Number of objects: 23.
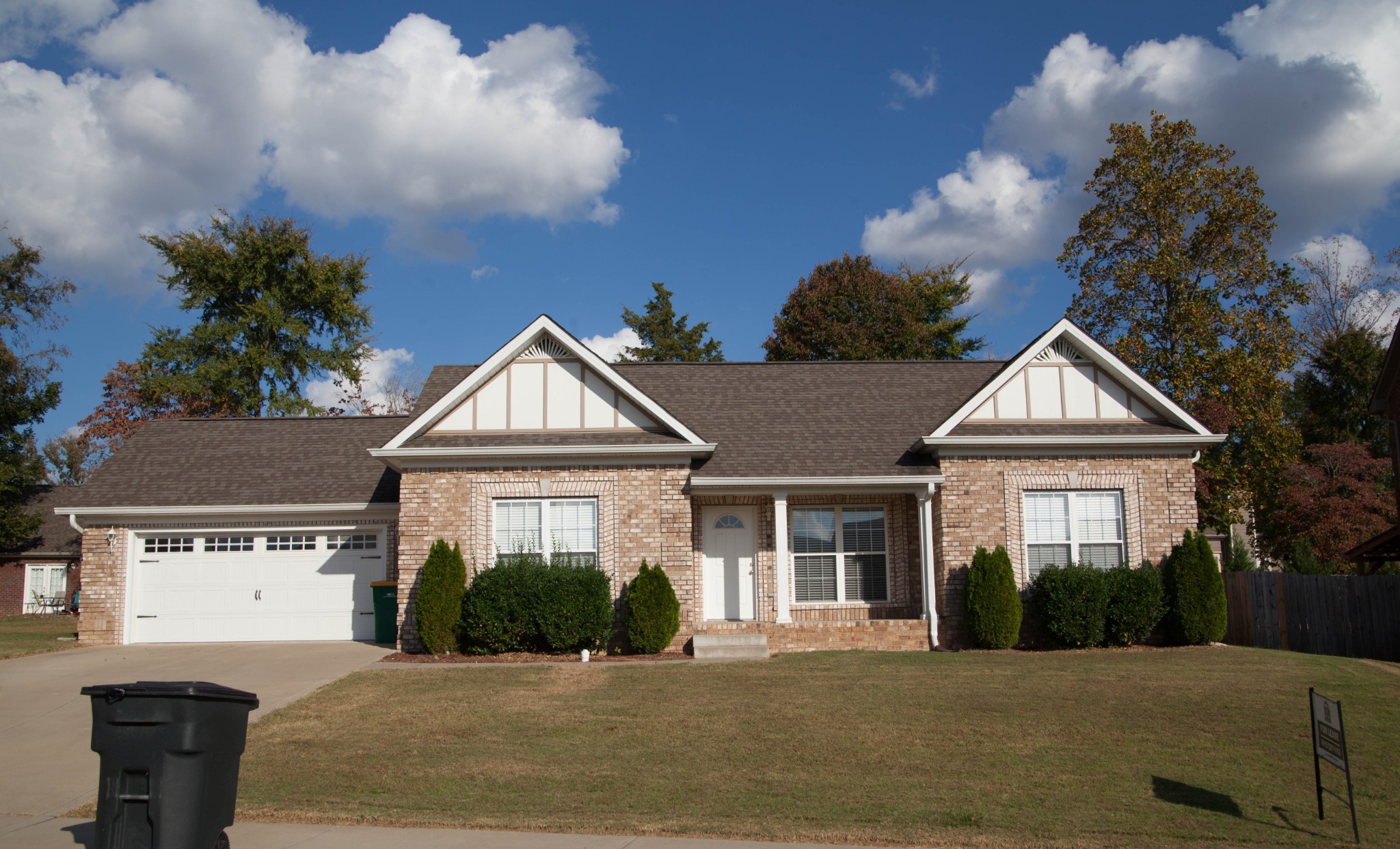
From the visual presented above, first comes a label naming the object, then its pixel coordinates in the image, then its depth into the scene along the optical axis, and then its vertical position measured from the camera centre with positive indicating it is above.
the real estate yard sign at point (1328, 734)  7.12 -1.52
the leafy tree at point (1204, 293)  26.11 +6.51
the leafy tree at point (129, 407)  36.28 +5.25
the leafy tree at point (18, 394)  33.88 +5.41
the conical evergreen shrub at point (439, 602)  15.73 -0.92
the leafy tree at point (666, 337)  48.12 +9.95
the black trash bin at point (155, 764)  5.63 -1.23
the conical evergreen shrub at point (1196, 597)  16.27 -1.09
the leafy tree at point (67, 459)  58.03 +5.32
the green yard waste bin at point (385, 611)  17.30 -1.16
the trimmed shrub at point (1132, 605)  16.11 -1.18
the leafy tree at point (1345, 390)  35.66 +5.05
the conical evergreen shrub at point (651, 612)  15.73 -1.14
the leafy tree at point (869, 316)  38.81 +8.78
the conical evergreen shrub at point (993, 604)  16.08 -1.12
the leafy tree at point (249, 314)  35.69 +8.57
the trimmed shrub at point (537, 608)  15.51 -1.03
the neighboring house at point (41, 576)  34.72 -0.89
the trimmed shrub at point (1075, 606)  16.02 -1.17
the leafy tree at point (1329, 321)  36.28 +7.76
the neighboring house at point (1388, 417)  19.22 +2.52
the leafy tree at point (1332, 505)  27.05 +0.64
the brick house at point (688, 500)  16.56 +0.69
